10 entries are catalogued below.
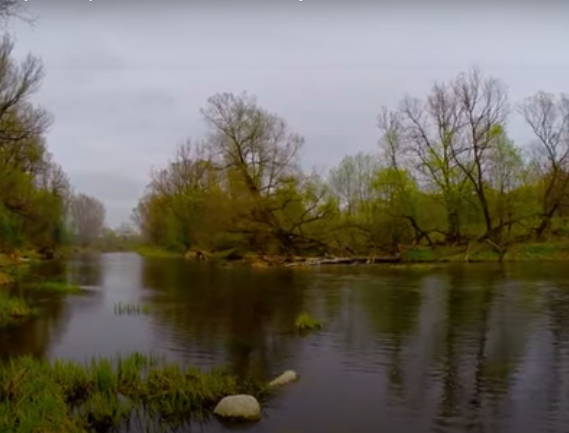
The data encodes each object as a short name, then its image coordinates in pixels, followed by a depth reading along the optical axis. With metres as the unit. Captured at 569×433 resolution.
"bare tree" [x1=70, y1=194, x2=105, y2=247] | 75.78
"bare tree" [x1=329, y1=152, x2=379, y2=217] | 57.44
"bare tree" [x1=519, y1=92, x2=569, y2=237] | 39.84
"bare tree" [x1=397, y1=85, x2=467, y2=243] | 41.06
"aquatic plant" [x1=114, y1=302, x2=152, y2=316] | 17.31
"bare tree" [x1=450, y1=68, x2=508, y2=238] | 39.78
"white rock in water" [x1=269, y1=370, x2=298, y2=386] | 9.28
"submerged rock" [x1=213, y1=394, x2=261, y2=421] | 7.57
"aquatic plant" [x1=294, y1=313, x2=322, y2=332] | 14.05
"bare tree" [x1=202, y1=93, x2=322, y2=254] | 39.97
